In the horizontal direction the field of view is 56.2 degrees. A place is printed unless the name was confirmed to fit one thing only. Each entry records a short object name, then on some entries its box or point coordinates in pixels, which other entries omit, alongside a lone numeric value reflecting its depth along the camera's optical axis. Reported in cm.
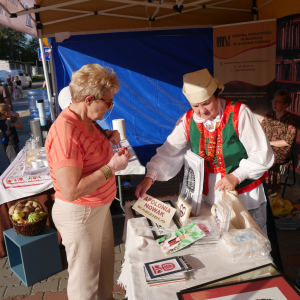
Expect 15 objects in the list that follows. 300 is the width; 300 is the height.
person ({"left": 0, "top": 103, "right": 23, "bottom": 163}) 489
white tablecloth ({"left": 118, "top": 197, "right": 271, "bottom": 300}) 112
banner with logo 482
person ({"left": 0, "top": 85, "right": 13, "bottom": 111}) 812
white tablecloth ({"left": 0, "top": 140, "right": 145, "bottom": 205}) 277
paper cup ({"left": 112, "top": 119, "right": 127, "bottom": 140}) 414
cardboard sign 155
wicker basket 262
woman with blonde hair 135
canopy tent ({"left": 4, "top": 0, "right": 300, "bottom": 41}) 443
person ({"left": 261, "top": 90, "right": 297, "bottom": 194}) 378
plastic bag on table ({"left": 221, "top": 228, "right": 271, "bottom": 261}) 126
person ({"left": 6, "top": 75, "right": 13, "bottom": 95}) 2055
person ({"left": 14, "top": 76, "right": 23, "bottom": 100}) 1976
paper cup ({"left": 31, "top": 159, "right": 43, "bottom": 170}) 307
